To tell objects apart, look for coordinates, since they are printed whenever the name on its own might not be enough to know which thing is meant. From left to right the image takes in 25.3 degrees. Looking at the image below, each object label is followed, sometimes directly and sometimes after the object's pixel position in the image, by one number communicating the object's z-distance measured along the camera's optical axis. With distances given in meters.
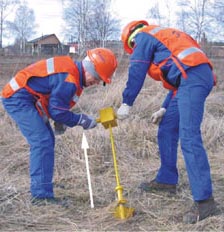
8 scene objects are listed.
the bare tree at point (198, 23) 31.51
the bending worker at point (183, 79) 3.93
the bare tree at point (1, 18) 43.78
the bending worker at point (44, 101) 4.36
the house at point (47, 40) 35.01
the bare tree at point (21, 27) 53.28
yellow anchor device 4.13
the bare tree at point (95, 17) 32.03
